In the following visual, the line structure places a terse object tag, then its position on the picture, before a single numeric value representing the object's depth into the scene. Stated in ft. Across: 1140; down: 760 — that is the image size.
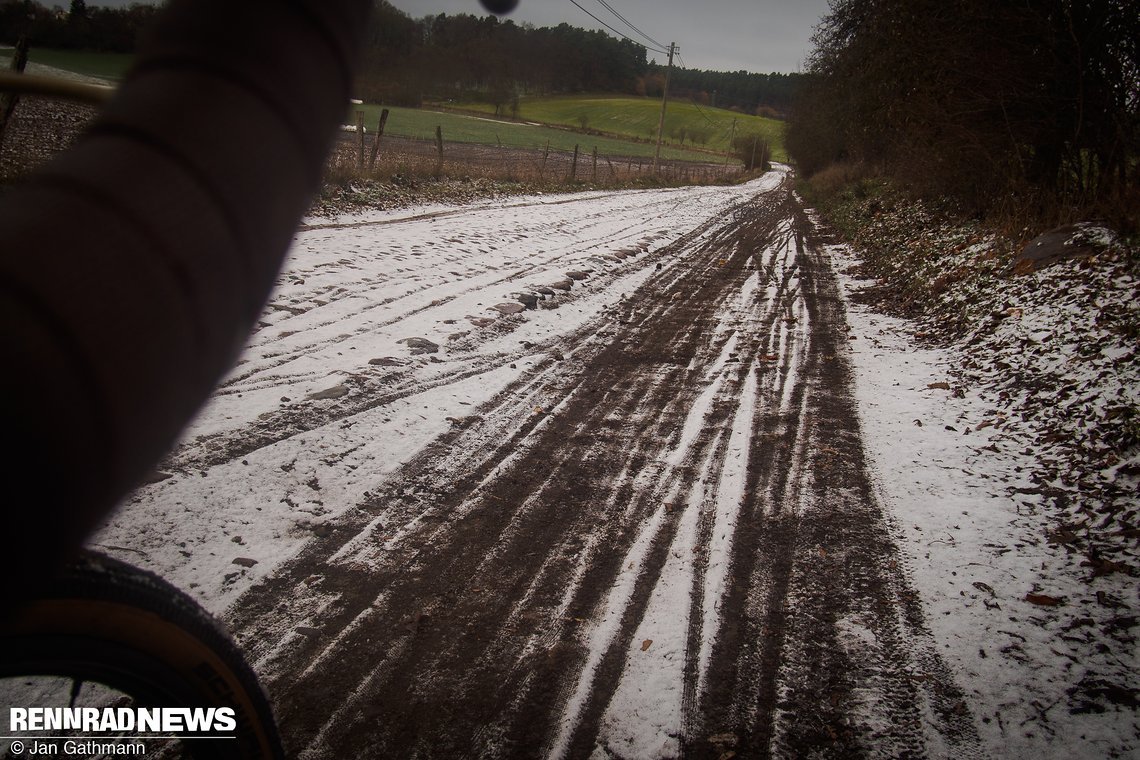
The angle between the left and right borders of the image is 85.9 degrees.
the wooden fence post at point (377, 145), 49.94
